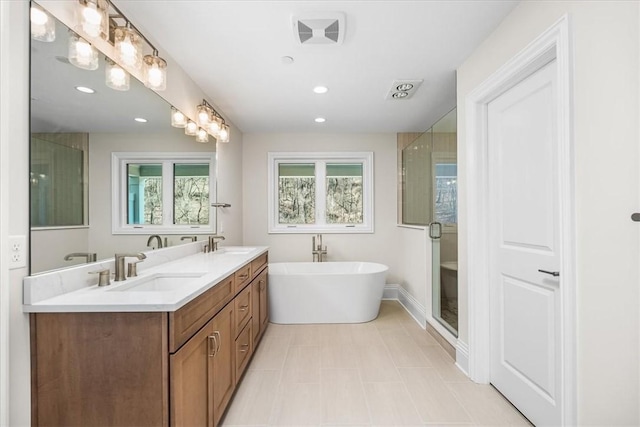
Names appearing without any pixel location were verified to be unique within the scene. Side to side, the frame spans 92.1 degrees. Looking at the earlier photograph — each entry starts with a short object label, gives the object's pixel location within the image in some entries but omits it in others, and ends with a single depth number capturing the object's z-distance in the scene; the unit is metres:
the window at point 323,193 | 4.52
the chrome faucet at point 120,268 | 1.72
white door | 1.66
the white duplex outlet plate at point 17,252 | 1.18
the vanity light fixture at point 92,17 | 1.46
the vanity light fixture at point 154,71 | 1.93
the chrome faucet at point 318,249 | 4.36
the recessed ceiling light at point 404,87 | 2.83
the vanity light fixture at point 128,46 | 1.68
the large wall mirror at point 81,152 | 1.33
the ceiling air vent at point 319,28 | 1.86
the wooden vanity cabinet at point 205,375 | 1.27
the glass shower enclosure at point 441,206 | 2.81
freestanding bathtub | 3.49
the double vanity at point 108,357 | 1.21
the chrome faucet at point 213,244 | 3.05
